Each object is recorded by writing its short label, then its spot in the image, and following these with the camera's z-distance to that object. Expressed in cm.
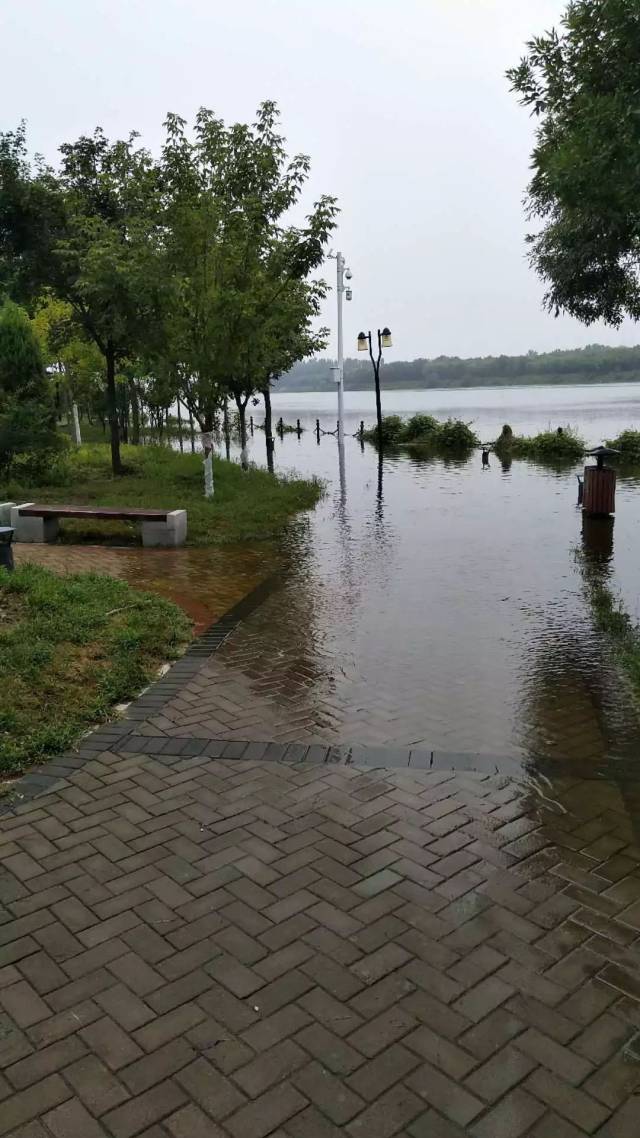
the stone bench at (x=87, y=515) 1130
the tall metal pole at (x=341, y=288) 3066
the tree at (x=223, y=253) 1352
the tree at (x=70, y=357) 1953
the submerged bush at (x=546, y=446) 2755
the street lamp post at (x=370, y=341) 3128
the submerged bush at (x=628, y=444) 2564
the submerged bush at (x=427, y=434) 3102
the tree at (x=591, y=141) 527
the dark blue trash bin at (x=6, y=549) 806
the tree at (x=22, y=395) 1515
